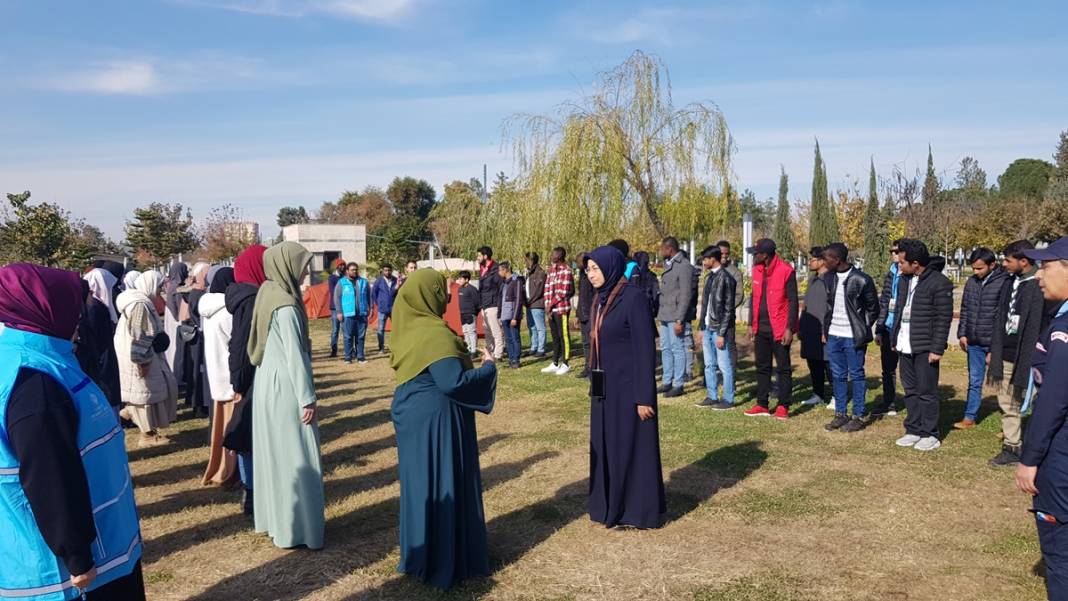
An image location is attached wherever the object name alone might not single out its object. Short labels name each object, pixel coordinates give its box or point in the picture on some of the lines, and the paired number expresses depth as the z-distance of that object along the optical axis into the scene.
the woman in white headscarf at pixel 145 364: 7.20
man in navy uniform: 3.08
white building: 42.97
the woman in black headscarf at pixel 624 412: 5.19
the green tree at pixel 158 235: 37.12
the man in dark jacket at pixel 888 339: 8.34
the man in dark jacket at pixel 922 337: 7.04
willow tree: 17.44
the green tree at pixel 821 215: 40.66
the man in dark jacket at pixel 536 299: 13.18
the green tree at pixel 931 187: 26.45
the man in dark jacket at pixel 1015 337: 6.23
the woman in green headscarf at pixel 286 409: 4.87
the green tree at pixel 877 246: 28.38
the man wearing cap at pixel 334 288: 14.10
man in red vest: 8.38
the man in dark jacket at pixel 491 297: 13.39
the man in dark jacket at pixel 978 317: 7.40
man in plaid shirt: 12.20
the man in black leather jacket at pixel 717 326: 8.72
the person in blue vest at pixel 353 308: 13.63
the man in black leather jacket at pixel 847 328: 7.77
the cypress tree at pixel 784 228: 49.34
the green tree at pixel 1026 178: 52.66
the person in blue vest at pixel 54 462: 2.37
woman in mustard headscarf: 4.28
